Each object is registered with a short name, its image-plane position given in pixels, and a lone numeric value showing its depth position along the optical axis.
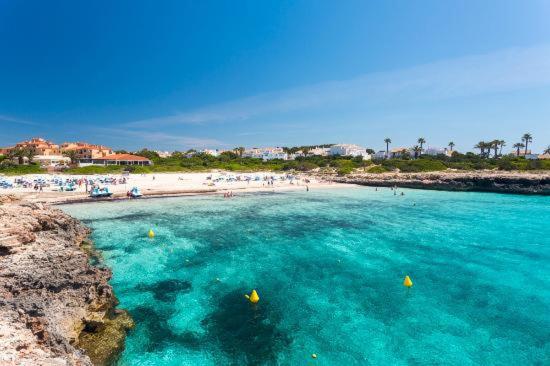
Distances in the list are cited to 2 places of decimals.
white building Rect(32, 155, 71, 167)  86.01
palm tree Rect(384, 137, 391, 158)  139.12
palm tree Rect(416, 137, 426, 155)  125.88
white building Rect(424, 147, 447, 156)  146.59
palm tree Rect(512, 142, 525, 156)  112.05
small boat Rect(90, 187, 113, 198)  41.91
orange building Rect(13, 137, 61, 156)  99.59
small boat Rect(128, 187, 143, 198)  43.75
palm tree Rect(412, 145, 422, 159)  128.00
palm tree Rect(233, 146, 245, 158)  151.38
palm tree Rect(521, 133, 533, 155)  107.19
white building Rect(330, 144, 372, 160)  153.75
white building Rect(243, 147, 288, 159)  153.55
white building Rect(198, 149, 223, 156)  165.32
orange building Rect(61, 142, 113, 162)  95.06
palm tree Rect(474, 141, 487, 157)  115.99
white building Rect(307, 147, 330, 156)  168.52
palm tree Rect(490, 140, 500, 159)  113.31
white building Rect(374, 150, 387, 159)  146.23
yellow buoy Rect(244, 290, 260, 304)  12.93
